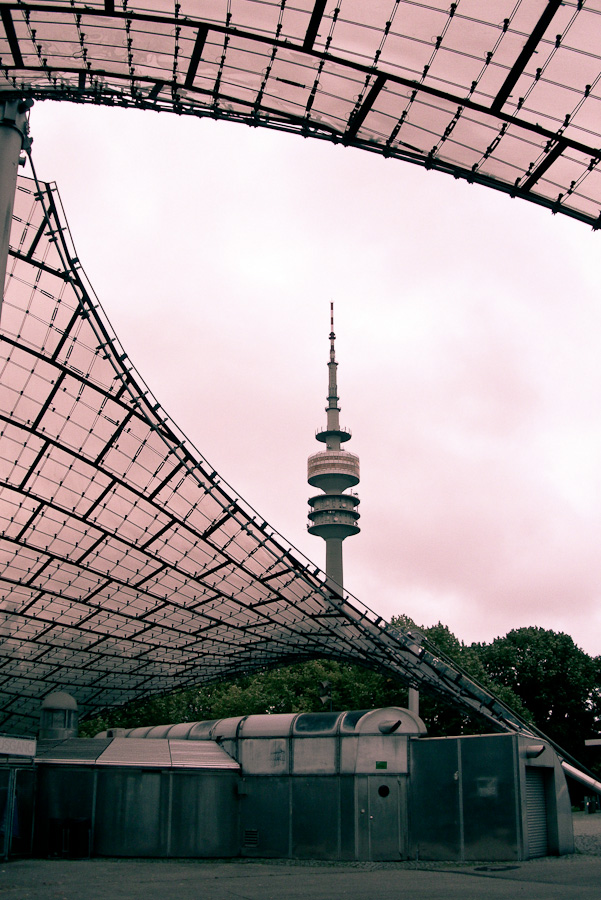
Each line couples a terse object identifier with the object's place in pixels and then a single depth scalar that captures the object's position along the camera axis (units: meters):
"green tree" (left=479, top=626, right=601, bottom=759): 85.94
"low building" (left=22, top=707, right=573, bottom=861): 32.00
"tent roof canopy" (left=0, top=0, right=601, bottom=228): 18.16
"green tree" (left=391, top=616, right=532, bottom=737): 70.75
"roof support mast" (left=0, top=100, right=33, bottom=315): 18.77
